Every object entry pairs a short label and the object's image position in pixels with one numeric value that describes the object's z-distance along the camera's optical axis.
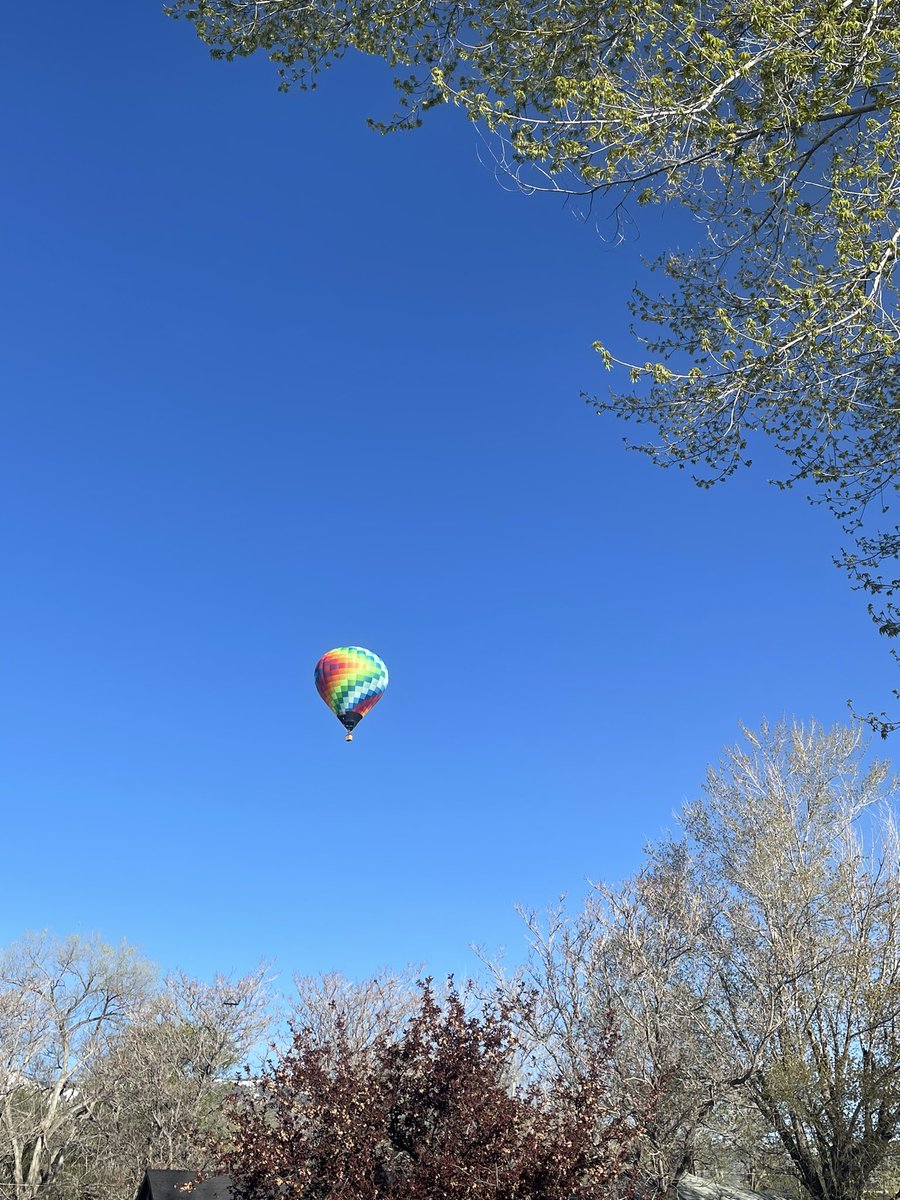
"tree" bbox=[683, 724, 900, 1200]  19.19
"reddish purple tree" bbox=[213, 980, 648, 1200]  9.50
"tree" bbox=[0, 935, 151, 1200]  34.47
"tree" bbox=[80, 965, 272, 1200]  32.88
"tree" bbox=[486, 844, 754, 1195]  19.16
